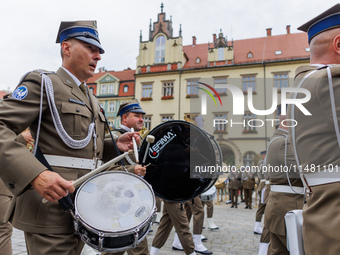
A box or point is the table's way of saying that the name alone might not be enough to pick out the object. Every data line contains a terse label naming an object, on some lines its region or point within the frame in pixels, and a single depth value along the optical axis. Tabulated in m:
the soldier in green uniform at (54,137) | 1.68
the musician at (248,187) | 14.80
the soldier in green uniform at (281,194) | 3.34
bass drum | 3.35
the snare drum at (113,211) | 1.82
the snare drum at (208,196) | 7.19
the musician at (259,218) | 7.36
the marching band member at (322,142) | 1.71
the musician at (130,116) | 4.73
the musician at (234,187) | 14.98
